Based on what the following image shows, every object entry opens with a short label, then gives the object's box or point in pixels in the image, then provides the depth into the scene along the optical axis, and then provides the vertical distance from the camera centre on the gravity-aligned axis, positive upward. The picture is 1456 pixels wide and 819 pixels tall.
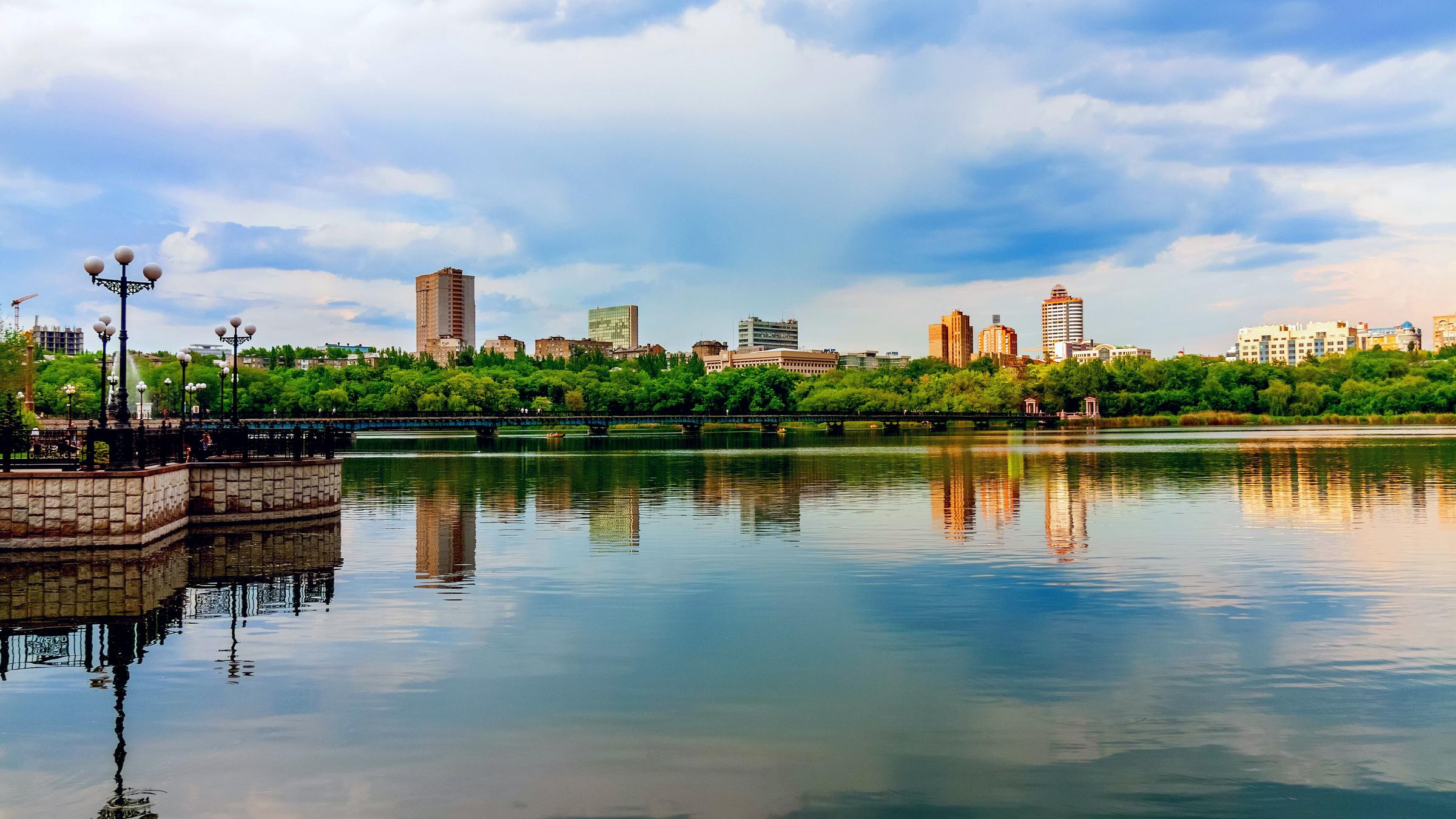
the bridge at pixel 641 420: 104.69 +1.11
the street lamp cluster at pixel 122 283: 23.17 +3.62
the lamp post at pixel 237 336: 37.19 +3.63
